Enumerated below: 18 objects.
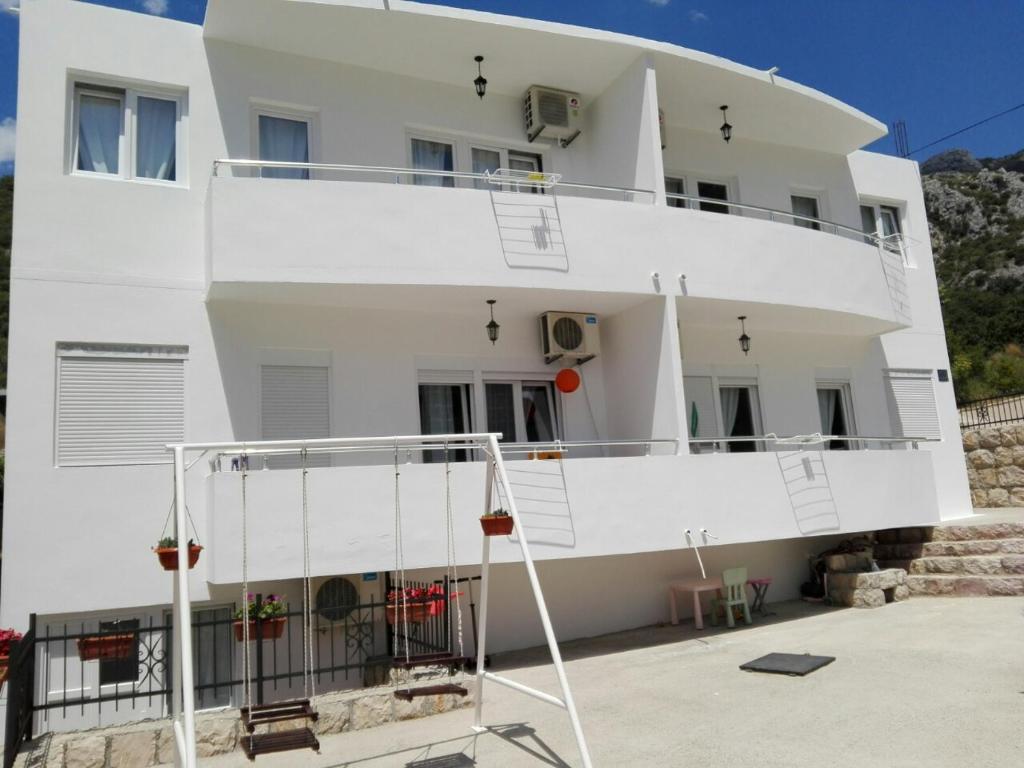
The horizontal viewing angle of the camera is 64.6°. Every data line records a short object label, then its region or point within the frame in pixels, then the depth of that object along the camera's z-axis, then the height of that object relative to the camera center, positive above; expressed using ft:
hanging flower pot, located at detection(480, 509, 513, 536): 23.63 -0.60
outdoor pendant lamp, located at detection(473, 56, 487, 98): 40.98 +21.09
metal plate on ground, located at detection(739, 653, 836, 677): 28.89 -6.57
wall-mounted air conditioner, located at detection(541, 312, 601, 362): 41.04 +8.19
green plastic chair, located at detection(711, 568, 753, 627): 39.73 -5.20
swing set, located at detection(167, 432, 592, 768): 18.07 -4.14
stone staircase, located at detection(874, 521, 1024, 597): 40.42 -4.48
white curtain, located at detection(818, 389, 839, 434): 51.34 +4.68
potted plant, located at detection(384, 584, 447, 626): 30.73 -3.61
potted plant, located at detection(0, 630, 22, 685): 27.95 -3.74
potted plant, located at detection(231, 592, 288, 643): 29.32 -3.56
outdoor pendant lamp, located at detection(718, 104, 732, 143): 47.91 +21.01
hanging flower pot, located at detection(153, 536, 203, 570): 20.76 -0.73
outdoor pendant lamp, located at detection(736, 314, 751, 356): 46.26 +8.23
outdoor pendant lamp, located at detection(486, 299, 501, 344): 40.01 +8.47
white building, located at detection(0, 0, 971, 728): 32.37 +9.55
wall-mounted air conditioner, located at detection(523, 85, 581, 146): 43.24 +20.56
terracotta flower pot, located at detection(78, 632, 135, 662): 28.07 -4.07
